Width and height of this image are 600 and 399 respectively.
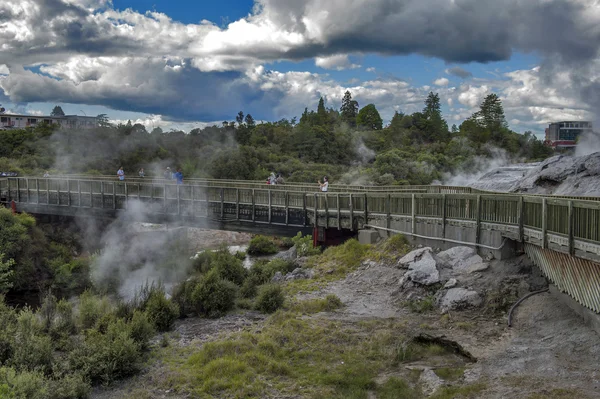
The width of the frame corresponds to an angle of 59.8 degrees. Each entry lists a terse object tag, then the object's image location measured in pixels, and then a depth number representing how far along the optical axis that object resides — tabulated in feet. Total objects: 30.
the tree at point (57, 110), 623.73
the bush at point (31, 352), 43.91
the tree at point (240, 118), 433.19
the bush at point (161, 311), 57.47
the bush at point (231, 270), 76.64
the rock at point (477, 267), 53.98
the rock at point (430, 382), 35.84
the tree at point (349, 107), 531.50
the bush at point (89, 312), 60.18
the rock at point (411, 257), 61.11
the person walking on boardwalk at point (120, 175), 127.43
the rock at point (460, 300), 49.73
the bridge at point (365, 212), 37.52
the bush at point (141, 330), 50.31
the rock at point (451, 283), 53.47
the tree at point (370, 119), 484.74
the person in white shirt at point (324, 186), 84.48
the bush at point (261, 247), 142.51
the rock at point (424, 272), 55.06
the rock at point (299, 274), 72.95
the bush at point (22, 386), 35.32
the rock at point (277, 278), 74.75
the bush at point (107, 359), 43.96
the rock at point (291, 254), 94.85
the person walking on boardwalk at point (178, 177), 107.11
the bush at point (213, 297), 61.72
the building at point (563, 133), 319.08
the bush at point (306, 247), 84.56
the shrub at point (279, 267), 77.94
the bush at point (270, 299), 59.72
